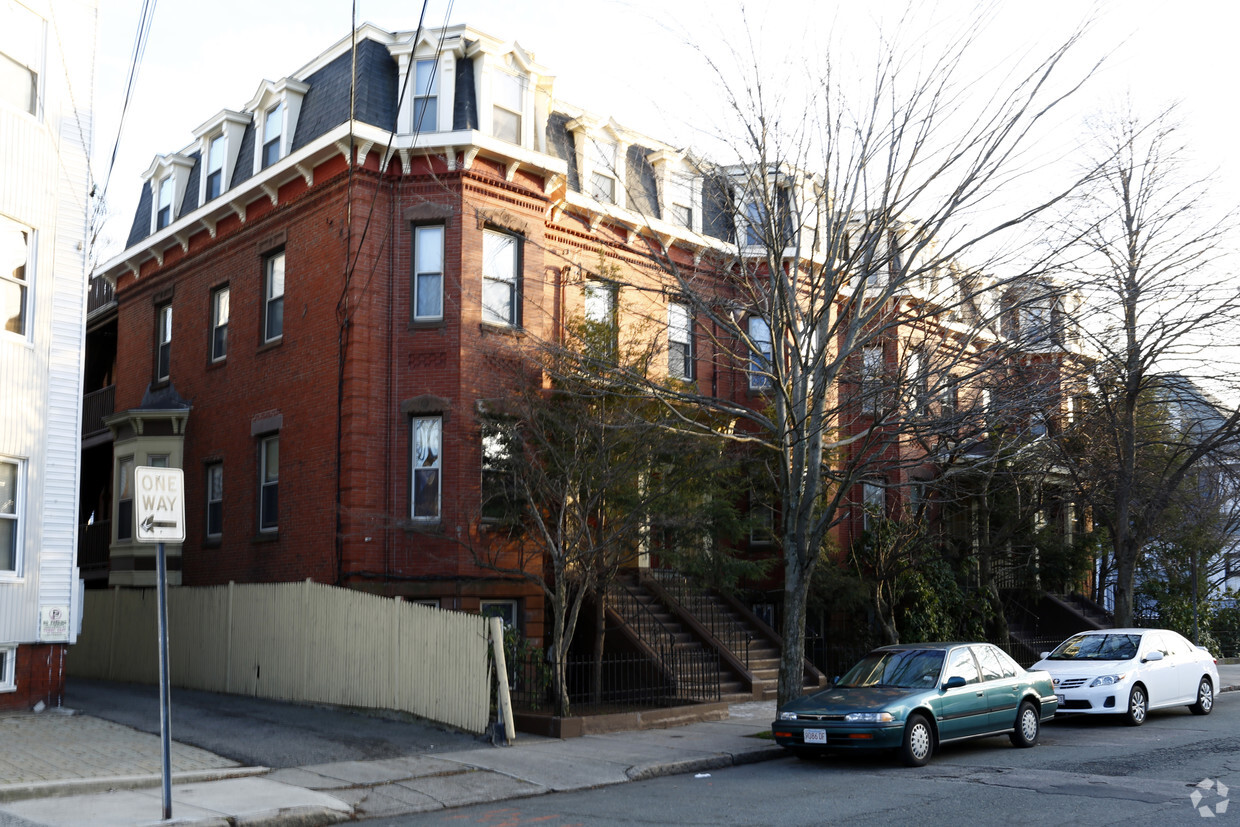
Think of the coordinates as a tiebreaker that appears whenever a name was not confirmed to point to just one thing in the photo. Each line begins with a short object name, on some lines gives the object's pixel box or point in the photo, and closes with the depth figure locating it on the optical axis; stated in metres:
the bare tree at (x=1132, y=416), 19.16
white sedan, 15.98
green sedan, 12.14
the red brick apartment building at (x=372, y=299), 18.53
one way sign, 8.96
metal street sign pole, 8.75
